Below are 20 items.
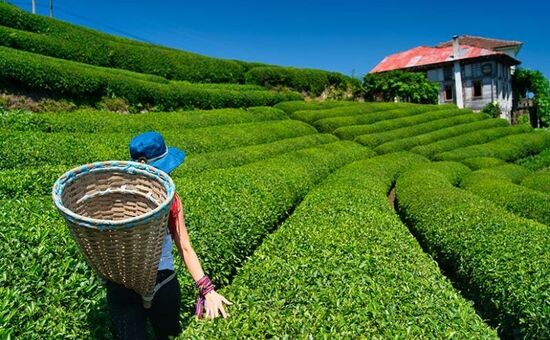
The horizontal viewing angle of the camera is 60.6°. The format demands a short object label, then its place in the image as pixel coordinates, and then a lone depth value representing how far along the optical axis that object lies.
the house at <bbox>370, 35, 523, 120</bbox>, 52.69
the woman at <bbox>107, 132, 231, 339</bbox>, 3.88
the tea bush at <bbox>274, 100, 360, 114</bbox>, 35.97
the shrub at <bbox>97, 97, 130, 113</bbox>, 24.69
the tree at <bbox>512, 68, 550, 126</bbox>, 54.75
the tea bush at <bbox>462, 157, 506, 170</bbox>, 26.53
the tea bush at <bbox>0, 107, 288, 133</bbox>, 17.19
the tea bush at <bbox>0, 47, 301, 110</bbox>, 21.11
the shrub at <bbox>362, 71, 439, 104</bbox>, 51.88
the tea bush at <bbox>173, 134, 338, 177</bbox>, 17.03
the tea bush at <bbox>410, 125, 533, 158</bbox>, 29.89
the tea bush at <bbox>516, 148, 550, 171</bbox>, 31.39
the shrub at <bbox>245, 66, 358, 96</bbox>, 42.16
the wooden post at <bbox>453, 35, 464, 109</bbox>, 53.44
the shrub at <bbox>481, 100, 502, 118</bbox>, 51.78
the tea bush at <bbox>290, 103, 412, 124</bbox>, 34.00
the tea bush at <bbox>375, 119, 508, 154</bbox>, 29.48
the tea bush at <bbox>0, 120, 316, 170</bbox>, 13.75
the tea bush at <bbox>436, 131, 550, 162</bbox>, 29.03
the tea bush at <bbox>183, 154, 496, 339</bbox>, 4.88
